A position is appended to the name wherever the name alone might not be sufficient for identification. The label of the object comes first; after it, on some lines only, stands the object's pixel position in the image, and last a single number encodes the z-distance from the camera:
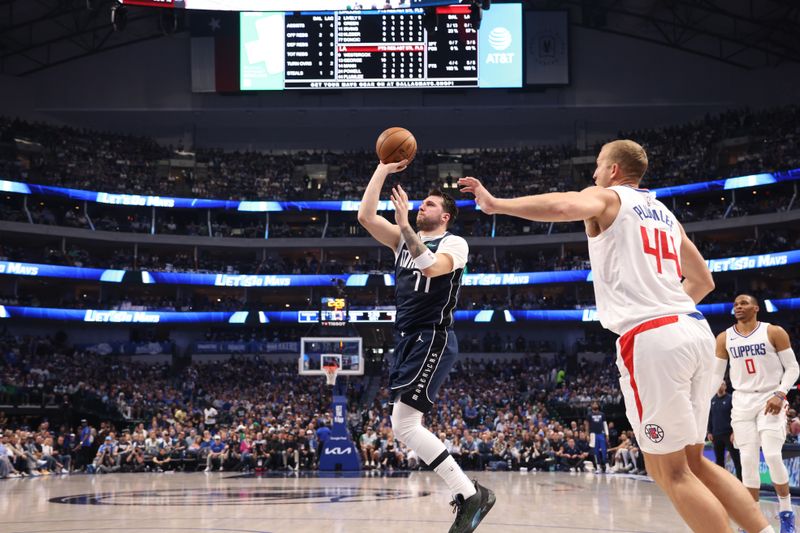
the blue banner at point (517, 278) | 46.25
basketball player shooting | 5.98
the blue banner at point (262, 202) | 42.78
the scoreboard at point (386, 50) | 40.50
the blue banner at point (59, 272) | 42.22
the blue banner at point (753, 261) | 39.62
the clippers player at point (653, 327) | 4.18
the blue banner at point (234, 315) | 43.88
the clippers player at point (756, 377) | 7.99
